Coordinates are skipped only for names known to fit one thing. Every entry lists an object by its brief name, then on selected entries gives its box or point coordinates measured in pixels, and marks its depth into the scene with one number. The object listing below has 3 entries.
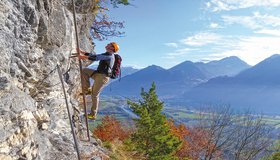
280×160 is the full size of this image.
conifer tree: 18.61
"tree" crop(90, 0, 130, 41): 17.49
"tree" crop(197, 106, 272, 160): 32.65
